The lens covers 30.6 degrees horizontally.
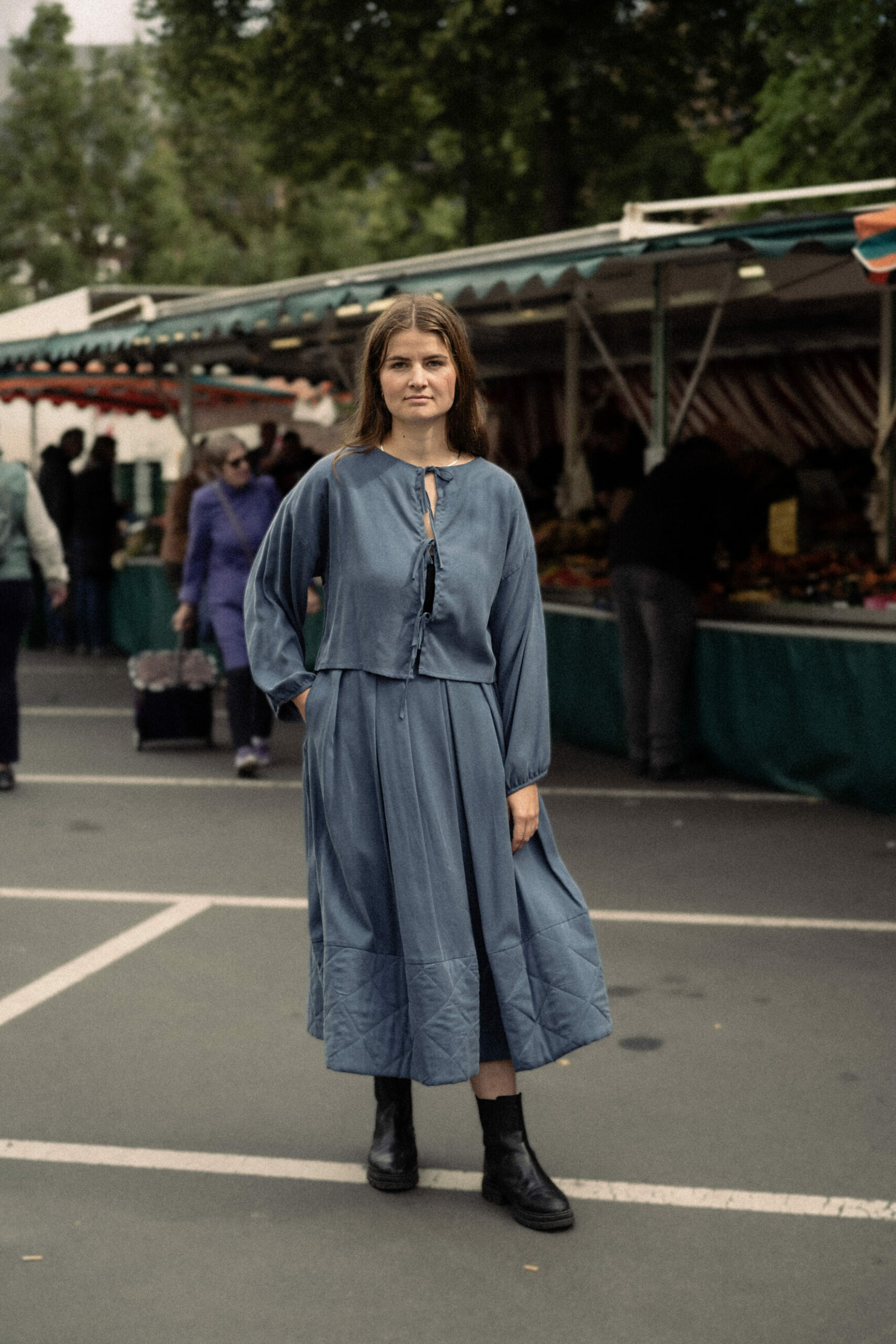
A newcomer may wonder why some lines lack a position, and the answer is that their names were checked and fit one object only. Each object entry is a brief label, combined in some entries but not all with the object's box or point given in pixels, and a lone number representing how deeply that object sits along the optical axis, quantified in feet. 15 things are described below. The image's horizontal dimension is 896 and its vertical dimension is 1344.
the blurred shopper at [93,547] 53.01
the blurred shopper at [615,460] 34.86
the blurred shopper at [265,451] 50.33
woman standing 10.64
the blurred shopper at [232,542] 29.50
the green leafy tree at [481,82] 69.00
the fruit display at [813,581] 29.09
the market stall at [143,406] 49.88
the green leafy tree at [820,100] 58.85
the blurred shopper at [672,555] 28.68
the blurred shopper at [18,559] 27.40
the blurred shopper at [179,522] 37.32
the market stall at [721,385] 26.55
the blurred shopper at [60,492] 55.16
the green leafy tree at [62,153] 122.01
